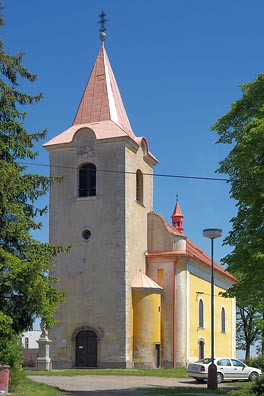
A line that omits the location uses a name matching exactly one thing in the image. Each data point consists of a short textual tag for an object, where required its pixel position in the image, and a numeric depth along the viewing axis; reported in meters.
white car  29.66
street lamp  23.30
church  37.72
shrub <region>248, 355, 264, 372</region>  18.91
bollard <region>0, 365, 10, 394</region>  18.44
